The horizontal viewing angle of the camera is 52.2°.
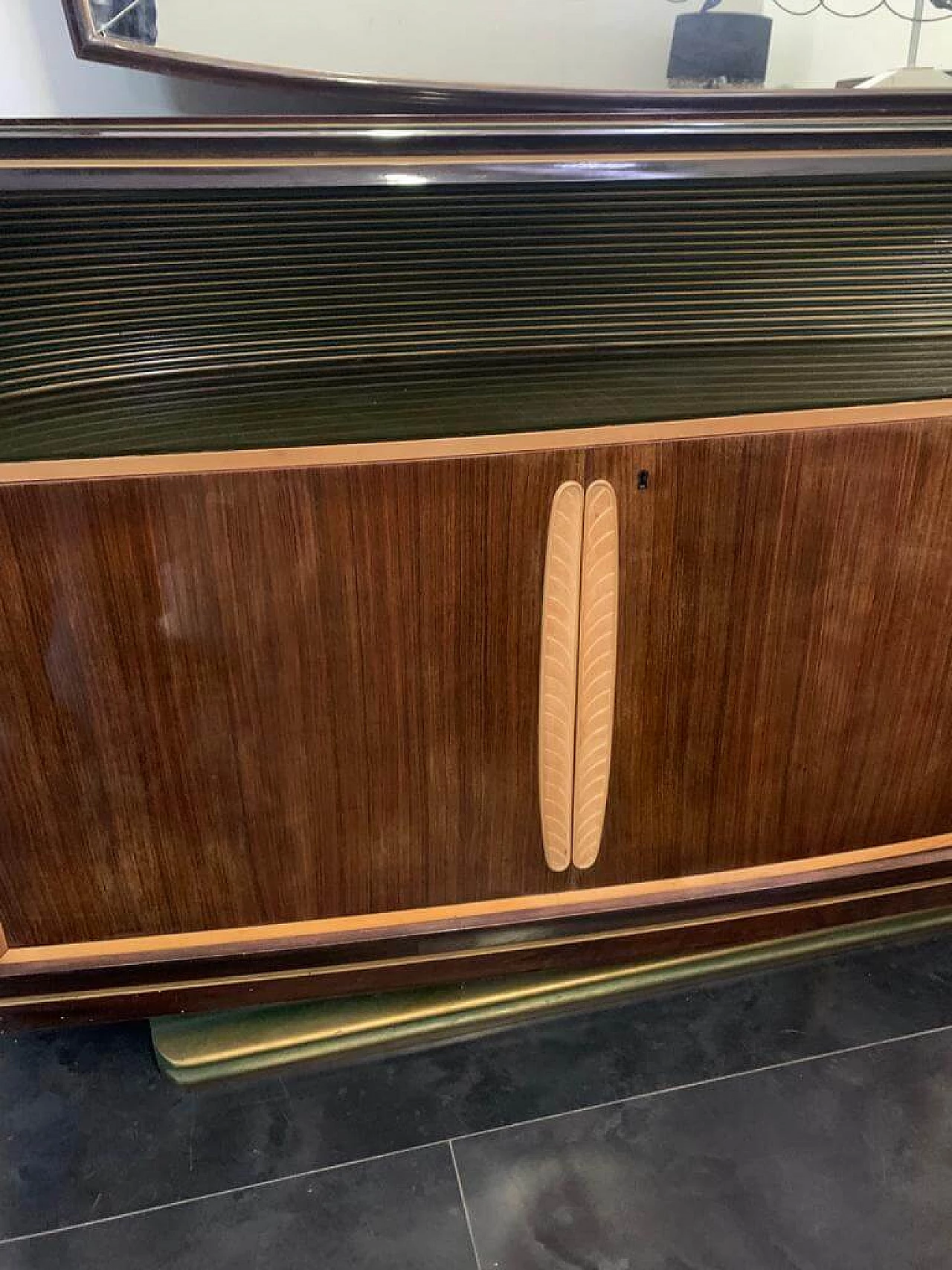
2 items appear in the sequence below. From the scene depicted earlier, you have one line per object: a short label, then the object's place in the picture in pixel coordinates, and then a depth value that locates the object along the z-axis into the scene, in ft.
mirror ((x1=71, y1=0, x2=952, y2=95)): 2.39
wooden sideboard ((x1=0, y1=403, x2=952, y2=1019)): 2.03
